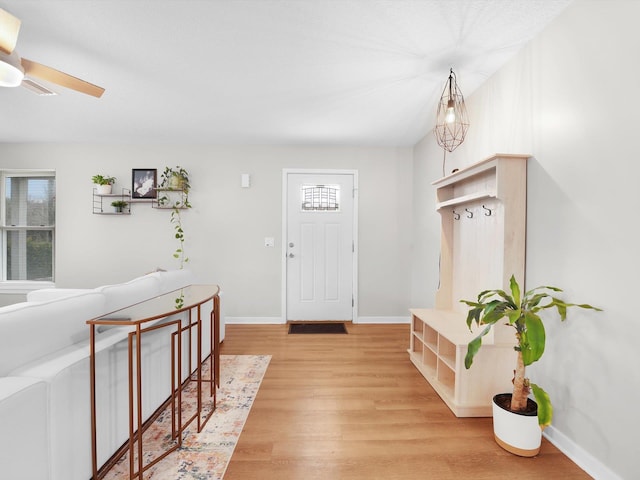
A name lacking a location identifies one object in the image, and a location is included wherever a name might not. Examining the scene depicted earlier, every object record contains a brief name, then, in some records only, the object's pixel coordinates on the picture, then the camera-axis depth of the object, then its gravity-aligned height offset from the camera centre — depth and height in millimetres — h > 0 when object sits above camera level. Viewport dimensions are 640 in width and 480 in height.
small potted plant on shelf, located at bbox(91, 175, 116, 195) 4031 +653
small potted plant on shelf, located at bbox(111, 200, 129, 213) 4094 +383
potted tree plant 1597 -784
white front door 4250 -117
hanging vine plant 4066 +488
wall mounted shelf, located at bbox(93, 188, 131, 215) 4145 +428
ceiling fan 1458 +901
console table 1370 -586
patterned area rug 1553 -1168
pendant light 2566 +1050
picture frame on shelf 4141 +677
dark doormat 3890 -1162
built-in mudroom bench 2010 -245
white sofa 1062 -602
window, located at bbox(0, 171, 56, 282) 4266 +81
